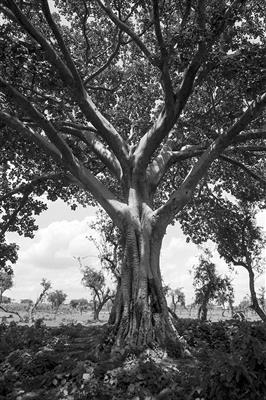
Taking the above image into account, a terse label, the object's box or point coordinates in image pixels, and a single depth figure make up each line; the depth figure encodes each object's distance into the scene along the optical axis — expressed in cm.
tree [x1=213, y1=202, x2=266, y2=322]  1688
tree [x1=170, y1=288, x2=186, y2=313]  6550
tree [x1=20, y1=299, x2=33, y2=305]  12059
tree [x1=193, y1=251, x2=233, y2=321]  2952
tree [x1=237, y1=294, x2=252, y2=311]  8716
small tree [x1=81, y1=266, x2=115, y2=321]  4341
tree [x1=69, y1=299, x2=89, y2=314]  10506
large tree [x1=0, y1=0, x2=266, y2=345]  809
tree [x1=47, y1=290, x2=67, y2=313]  7975
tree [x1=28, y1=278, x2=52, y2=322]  5384
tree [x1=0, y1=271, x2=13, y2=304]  6475
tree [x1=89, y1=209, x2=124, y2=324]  2583
